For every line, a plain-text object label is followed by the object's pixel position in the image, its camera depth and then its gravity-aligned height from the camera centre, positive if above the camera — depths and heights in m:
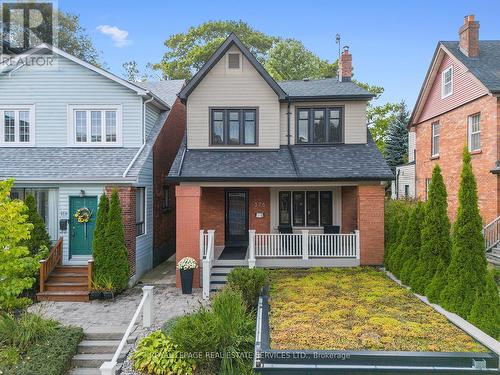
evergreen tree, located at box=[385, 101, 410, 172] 30.67 +4.47
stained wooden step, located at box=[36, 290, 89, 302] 10.14 -3.12
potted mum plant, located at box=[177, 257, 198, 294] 10.60 -2.59
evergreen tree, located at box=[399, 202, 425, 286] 9.96 -1.56
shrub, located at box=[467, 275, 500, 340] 6.83 -2.44
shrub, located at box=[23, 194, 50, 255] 10.38 -1.18
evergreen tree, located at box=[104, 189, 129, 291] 10.23 -1.76
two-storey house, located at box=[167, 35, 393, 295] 11.73 +0.71
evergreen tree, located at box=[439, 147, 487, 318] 7.46 -1.38
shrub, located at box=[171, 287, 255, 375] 6.28 -2.83
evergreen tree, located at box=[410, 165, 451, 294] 8.83 -1.05
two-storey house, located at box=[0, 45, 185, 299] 11.77 +2.10
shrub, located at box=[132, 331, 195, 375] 6.38 -3.21
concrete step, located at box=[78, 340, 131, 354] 7.35 -3.38
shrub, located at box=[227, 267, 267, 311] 8.88 -2.43
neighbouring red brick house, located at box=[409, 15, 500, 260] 14.26 +3.66
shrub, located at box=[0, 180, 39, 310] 7.39 -1.33
